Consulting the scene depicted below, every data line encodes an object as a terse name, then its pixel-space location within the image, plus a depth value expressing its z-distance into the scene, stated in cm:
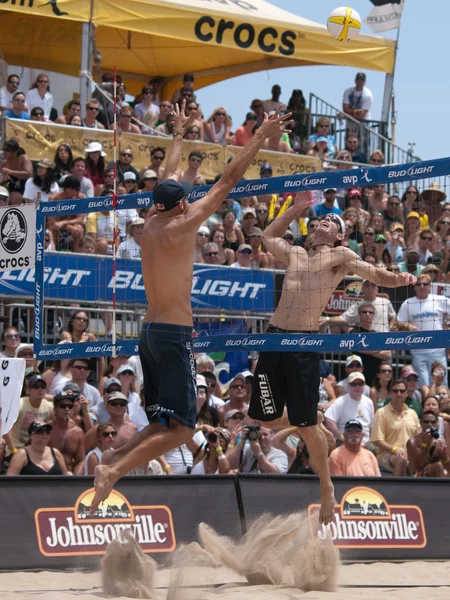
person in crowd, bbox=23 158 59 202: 1294
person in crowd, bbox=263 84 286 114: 1780
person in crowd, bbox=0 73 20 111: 1472
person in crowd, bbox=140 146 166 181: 1426
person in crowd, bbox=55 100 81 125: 1461
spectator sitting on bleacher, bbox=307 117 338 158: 1765
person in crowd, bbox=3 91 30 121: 1420
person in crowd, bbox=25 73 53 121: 1515
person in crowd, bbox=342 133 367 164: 1778
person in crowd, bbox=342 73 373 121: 1889
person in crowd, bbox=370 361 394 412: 1181
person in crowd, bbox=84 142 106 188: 1373
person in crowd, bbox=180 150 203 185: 1441
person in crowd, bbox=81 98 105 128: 1450
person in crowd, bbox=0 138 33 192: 1323
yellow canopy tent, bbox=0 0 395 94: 1608
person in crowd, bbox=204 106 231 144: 1631
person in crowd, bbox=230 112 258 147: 1625
